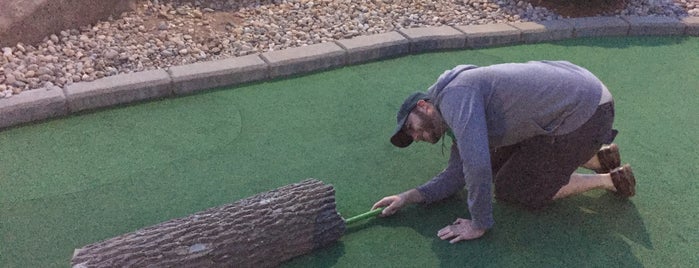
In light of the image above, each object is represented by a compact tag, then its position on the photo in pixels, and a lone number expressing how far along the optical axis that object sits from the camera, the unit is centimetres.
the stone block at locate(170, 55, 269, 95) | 425
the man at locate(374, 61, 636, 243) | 256
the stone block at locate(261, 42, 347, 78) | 455
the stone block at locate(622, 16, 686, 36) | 574
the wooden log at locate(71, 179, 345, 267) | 252
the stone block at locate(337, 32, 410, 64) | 482
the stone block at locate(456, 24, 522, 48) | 527
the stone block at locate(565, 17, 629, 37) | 566
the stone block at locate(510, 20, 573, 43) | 545
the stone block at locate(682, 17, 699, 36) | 580
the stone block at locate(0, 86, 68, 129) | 372
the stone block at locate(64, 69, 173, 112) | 393
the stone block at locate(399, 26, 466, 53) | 509
